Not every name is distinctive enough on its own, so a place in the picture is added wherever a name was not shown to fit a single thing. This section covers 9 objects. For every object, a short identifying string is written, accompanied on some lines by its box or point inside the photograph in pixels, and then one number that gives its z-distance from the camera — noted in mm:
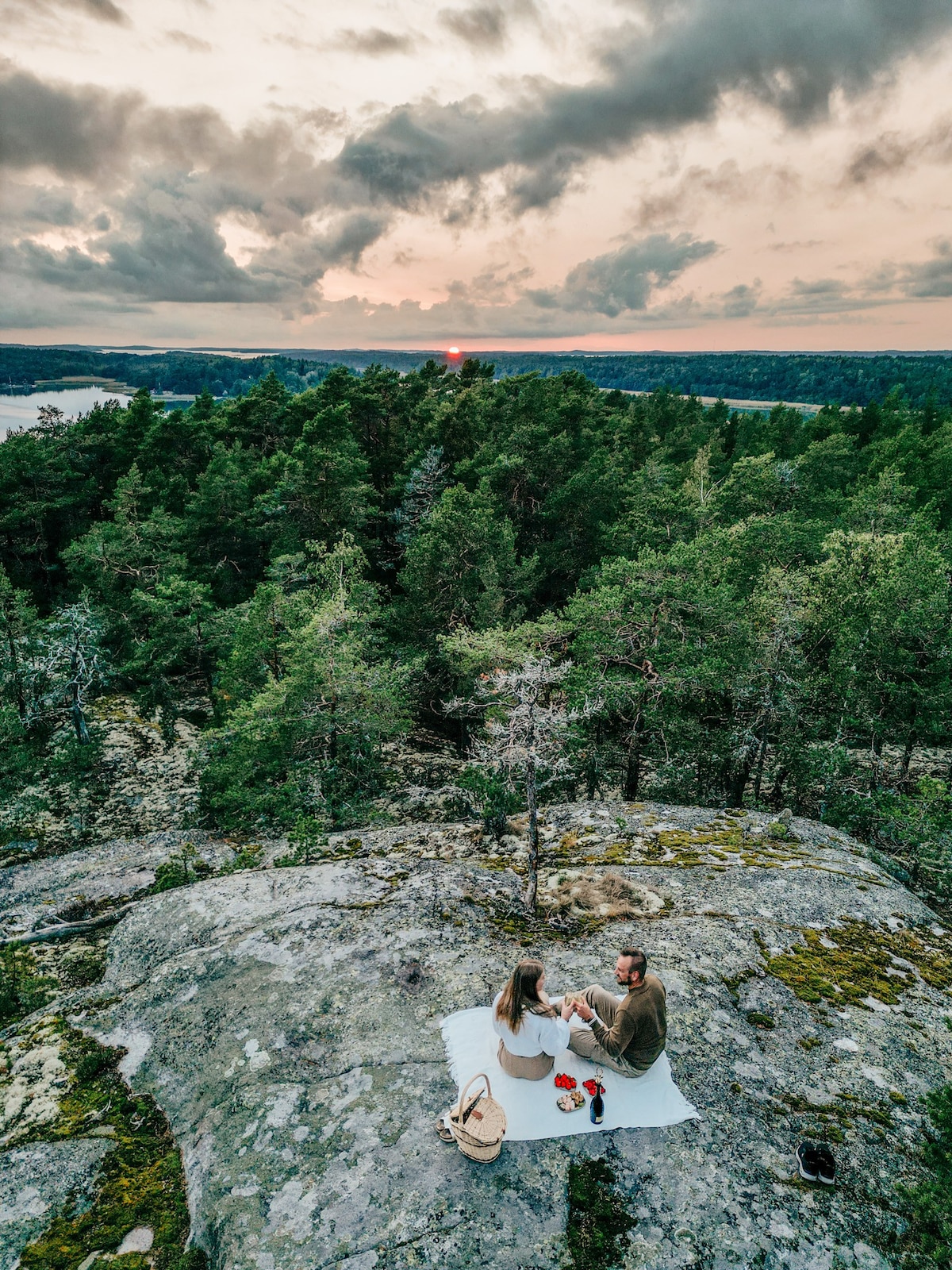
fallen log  10617
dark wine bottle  5578
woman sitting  5637
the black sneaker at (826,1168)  5238
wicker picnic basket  5172
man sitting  5848
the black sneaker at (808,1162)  5277
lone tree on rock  9836
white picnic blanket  5566
